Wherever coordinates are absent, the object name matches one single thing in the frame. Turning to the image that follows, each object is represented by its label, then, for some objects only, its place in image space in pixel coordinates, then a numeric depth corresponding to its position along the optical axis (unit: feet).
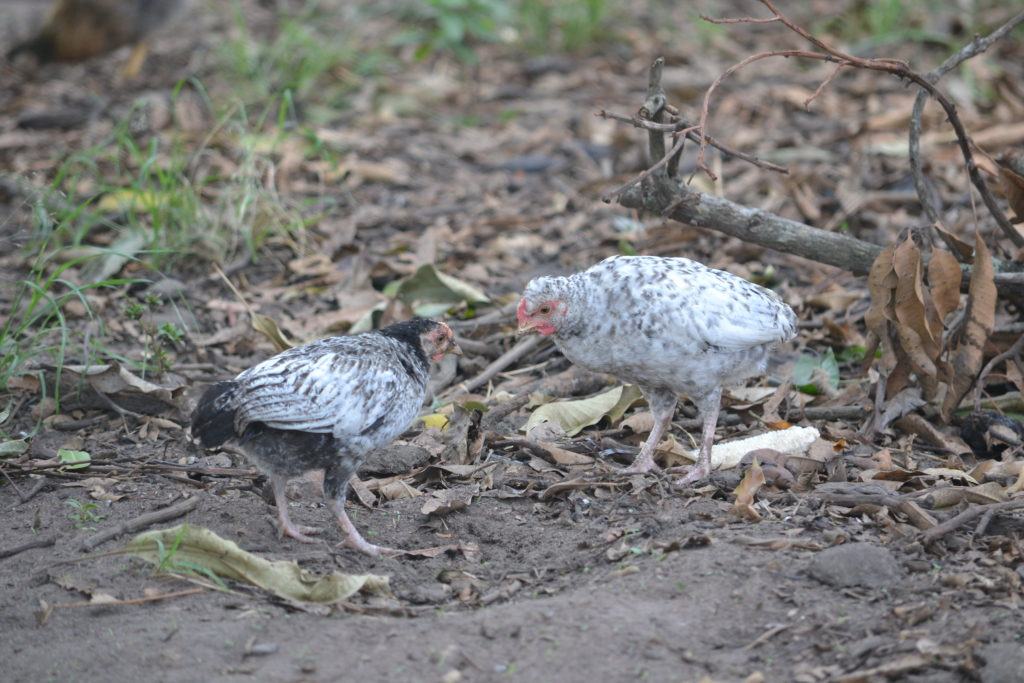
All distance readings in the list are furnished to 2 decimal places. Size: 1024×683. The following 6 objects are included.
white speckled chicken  32.09
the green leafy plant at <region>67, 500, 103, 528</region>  30.32
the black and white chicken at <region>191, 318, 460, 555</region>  28.53
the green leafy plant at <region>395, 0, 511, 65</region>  69.15
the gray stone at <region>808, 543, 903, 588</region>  25.67
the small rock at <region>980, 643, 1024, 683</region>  21.81
